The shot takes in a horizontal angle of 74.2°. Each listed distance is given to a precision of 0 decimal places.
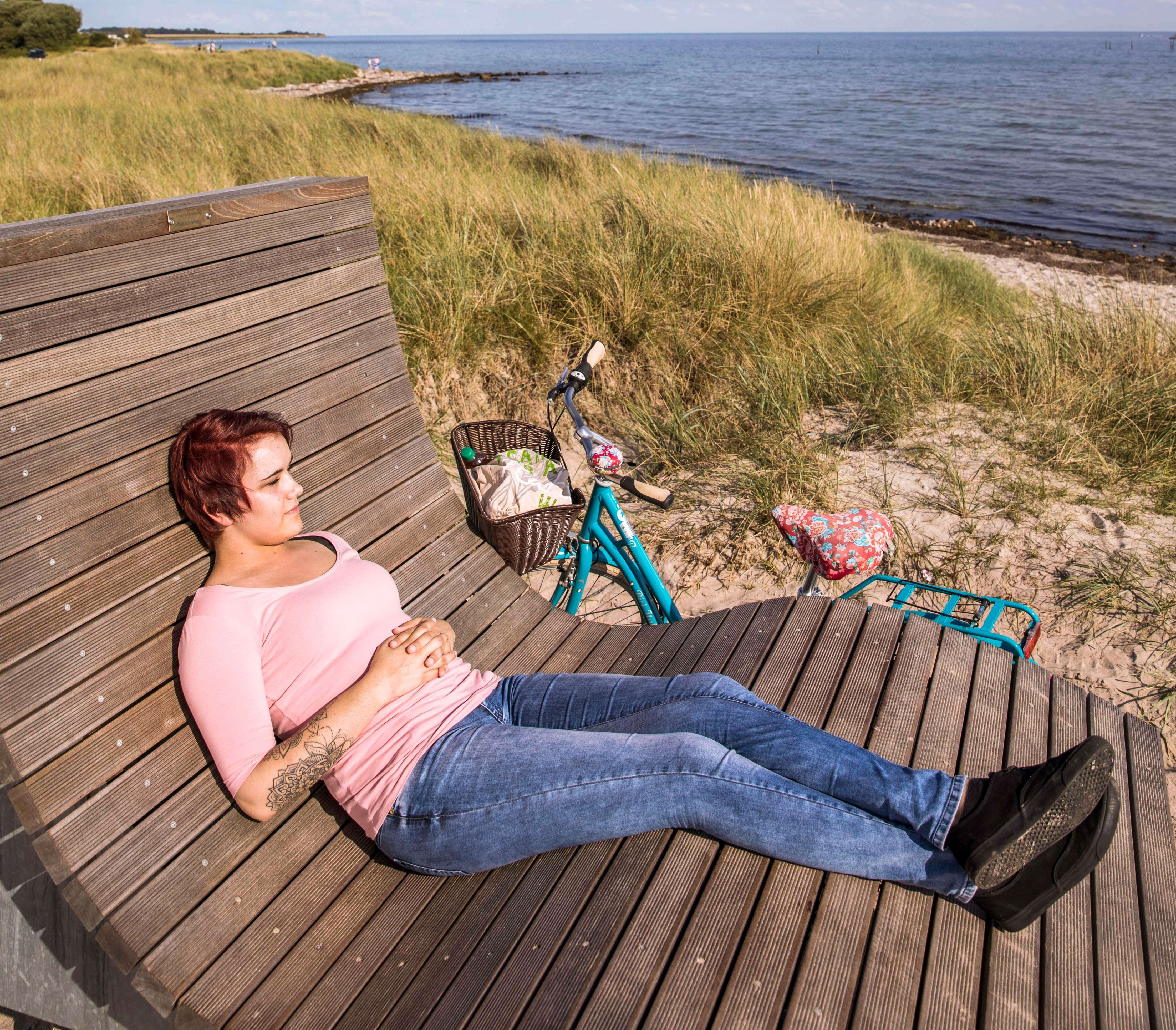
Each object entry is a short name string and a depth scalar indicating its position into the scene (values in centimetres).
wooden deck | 153
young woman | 158
